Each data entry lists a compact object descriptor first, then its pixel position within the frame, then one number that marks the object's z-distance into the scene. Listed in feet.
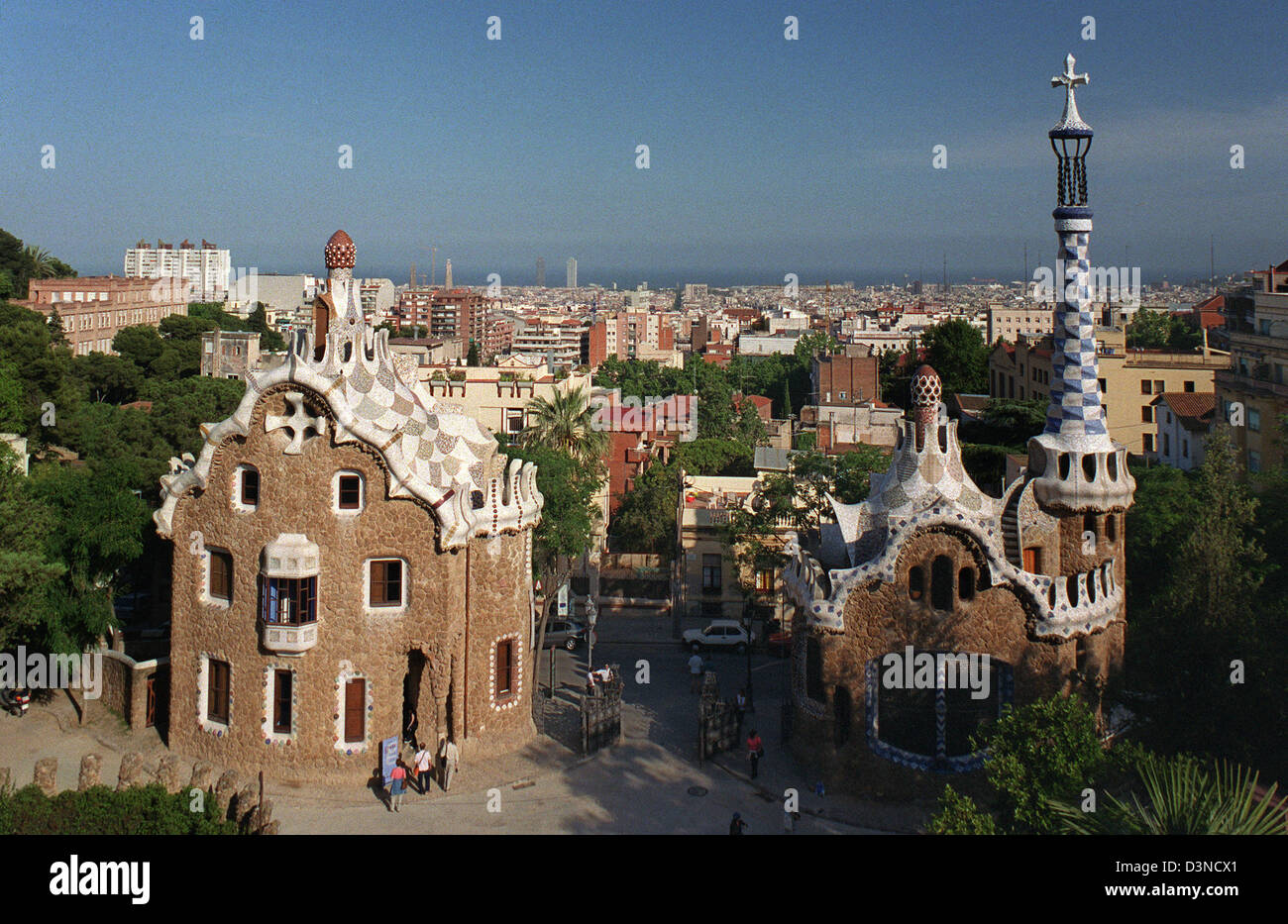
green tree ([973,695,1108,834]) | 66.33
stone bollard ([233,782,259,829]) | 77.97
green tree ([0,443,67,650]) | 98.30
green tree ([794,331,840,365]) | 509.35
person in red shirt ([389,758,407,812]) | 88.74
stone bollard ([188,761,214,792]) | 82.53
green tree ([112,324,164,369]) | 271.49
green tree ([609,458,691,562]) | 164.76
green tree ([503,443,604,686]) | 125.59
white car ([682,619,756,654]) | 133.59
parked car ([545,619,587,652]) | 134.00
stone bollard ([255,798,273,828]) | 76.55
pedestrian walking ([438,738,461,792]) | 93.43
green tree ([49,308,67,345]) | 274.32
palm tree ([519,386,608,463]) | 162.09
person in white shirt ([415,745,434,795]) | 92.22
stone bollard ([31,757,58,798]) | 76.48
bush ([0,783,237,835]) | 65.67
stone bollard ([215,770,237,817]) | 81.10
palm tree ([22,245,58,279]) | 366.22
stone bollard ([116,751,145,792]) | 76.10
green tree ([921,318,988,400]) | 305.73
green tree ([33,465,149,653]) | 106.63
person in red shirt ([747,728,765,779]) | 94.79
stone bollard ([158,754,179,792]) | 79.78
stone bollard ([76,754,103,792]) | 78.11
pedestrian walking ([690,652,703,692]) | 121.39
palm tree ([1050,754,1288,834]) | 53.47
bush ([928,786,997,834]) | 61.46
